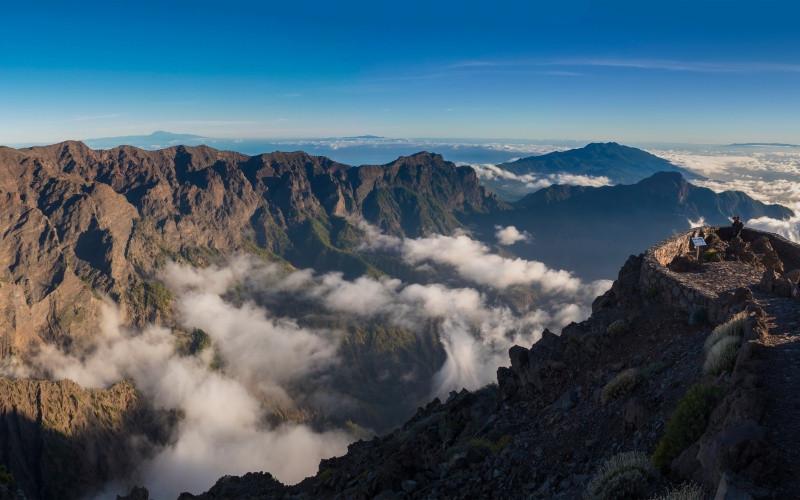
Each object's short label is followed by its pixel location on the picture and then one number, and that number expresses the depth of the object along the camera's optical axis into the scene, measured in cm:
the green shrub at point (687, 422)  1180
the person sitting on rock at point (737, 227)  3981
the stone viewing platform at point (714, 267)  2280
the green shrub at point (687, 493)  899
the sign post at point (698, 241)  3163
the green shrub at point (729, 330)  1662
